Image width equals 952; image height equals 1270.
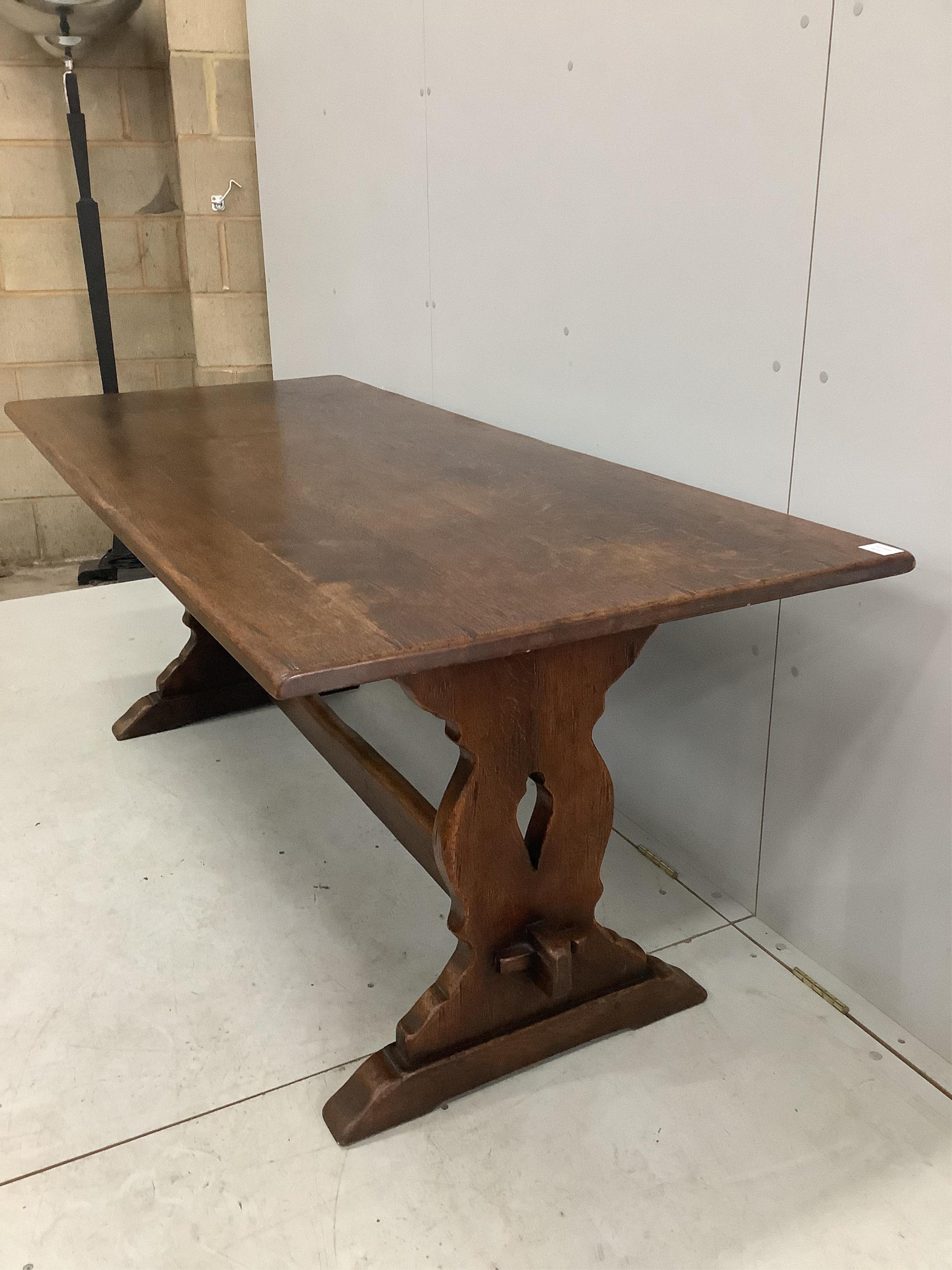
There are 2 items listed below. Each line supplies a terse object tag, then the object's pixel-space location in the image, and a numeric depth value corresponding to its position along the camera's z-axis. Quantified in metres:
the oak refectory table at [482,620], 1.01
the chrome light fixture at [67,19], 2.89
